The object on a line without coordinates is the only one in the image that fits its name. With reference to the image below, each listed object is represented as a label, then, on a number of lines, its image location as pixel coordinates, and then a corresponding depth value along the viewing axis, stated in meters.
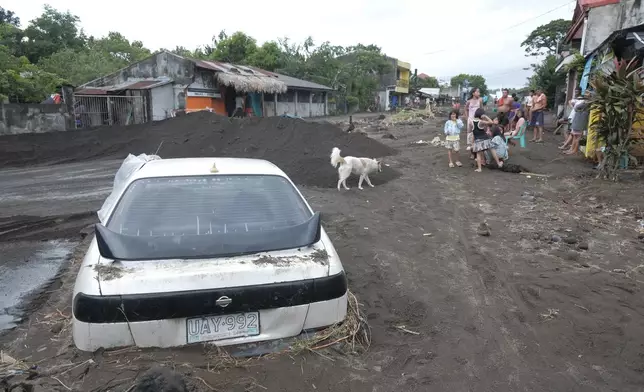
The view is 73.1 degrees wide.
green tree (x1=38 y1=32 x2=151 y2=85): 30.78
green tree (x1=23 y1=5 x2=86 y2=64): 37.53
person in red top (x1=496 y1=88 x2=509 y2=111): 12.50
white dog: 9.07
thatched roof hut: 25.73
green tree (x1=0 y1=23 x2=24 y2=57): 31.36
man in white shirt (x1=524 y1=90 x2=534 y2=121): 18.23
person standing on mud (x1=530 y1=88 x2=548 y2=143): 14.84
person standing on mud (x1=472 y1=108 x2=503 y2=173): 10.12
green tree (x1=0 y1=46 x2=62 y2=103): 17.11
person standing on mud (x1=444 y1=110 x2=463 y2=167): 10.63
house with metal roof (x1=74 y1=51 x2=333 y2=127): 20.27
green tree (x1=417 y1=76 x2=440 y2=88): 93.00
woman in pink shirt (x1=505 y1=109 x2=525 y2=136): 11.47
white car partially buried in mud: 2.49
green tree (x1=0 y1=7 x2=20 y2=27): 41.31
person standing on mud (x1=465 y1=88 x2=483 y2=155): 11.27
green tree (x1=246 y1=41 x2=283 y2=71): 41.91
